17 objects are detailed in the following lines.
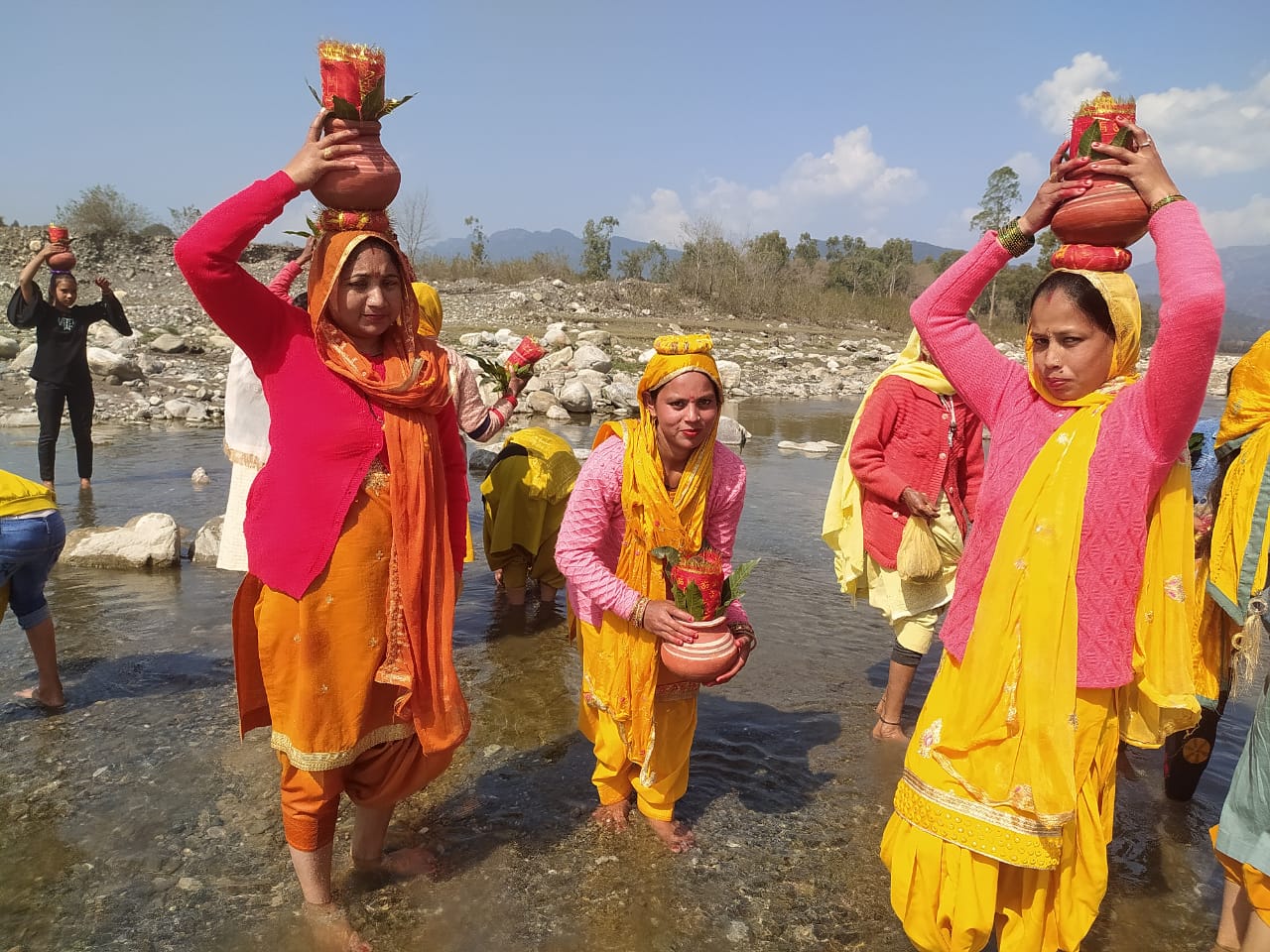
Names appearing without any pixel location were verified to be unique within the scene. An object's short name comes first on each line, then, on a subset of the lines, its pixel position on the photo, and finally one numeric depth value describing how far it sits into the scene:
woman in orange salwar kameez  2.37
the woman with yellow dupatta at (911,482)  3.98
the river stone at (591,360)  16.81
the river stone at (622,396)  14.27
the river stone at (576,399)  13.83
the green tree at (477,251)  41.09
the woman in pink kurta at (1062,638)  2.05
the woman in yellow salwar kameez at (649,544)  2.87
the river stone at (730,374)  17.66
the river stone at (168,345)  16.50
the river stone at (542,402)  13.88
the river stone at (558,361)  17.28
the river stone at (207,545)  6.21
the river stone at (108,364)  13.66
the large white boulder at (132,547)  6.03
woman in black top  7.47
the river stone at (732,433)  12.20
